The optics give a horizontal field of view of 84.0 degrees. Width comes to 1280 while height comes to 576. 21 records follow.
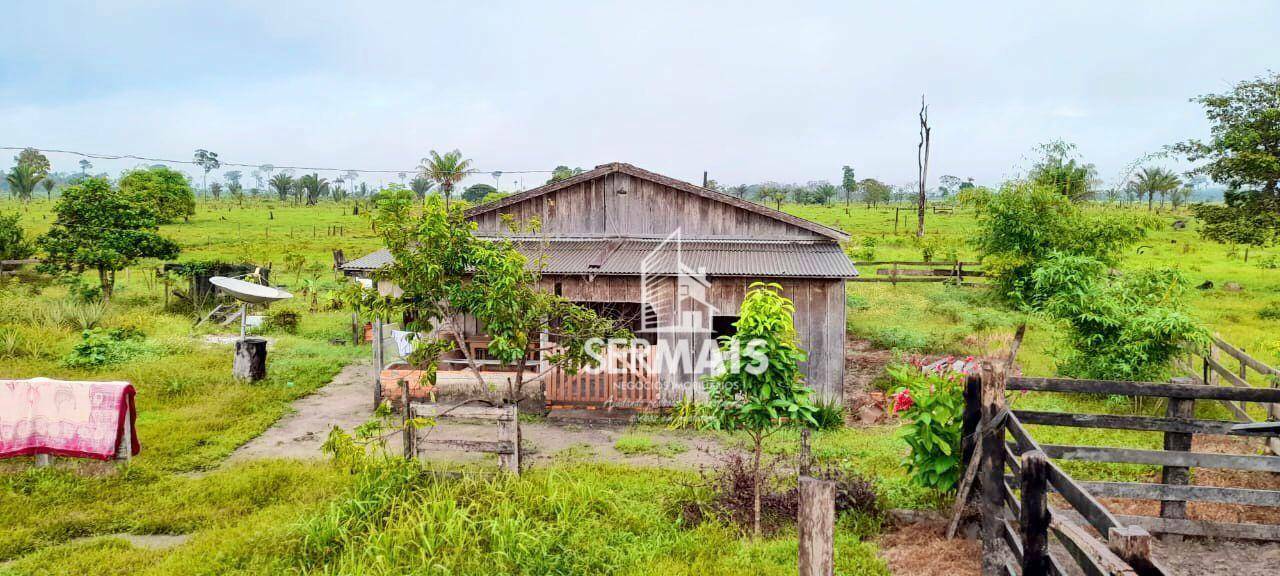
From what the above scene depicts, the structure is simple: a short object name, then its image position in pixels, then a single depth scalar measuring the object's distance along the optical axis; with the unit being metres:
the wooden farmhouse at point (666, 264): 13.20
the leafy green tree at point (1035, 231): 21.98
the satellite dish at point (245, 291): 14.52
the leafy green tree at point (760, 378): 7.34
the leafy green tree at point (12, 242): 26.14
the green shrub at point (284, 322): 20.30
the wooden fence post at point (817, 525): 4.93
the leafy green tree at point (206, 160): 125.94
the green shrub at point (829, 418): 12.16
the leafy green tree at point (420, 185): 89.66
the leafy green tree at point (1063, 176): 24.83
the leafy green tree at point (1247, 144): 22.73
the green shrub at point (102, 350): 14.96
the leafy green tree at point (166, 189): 50.84
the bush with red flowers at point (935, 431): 6.91
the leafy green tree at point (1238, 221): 23.41
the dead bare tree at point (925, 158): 50.19
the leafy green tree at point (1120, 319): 11.47
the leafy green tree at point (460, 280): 8.73
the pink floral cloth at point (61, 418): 9.57
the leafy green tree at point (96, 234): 21.00
